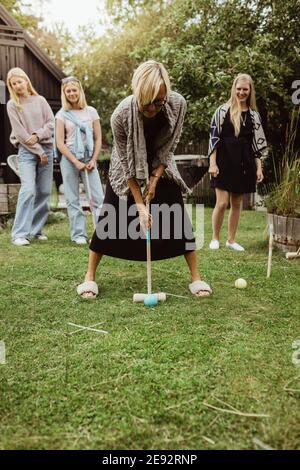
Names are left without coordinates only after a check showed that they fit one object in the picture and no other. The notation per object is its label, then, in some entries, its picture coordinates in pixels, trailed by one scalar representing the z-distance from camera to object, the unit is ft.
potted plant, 13.28
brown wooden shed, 24.99
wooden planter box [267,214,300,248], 13.19
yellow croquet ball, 10.10
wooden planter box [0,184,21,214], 20.15
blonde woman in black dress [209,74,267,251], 13.46
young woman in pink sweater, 15.15
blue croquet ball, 8.79
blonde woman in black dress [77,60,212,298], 8.55
